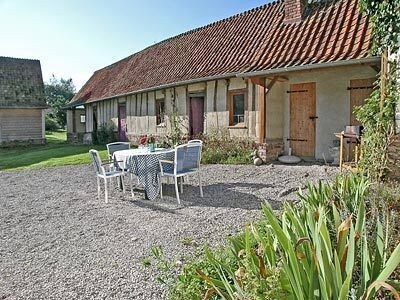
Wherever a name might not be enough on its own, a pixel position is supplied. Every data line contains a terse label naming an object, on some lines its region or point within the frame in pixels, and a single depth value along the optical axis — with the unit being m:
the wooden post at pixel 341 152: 6.46
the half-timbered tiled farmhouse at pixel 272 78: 7.98
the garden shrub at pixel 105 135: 18.38
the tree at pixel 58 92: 38.54
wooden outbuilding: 20.84
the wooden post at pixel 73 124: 24.35
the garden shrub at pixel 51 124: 34.03
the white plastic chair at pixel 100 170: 6.02
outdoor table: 5.95
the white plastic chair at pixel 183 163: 5.88
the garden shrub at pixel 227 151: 9.78
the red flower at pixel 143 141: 7.30
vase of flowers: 6.59
